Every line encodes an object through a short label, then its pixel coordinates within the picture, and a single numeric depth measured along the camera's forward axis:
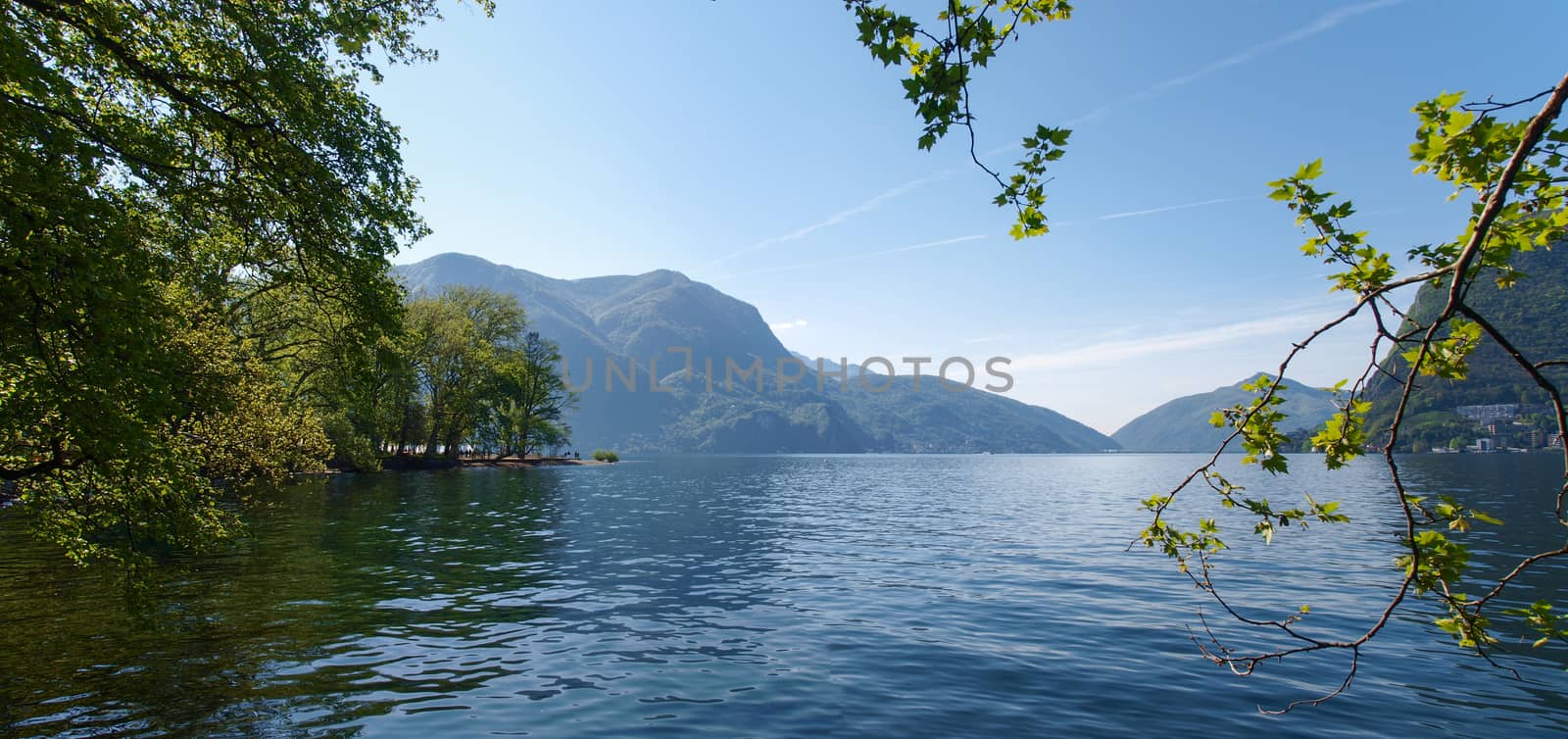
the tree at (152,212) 10.23
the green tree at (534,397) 113.00
